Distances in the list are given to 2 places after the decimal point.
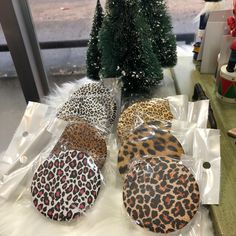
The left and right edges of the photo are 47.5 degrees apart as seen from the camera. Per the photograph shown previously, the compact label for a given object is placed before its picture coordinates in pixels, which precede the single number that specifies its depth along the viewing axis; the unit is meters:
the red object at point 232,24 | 0.63
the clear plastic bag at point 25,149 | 0.54
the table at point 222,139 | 0.46
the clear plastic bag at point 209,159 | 0.48
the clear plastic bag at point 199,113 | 0.59
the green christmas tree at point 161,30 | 0.71
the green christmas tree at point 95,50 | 0.74
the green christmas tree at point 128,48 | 0.63
